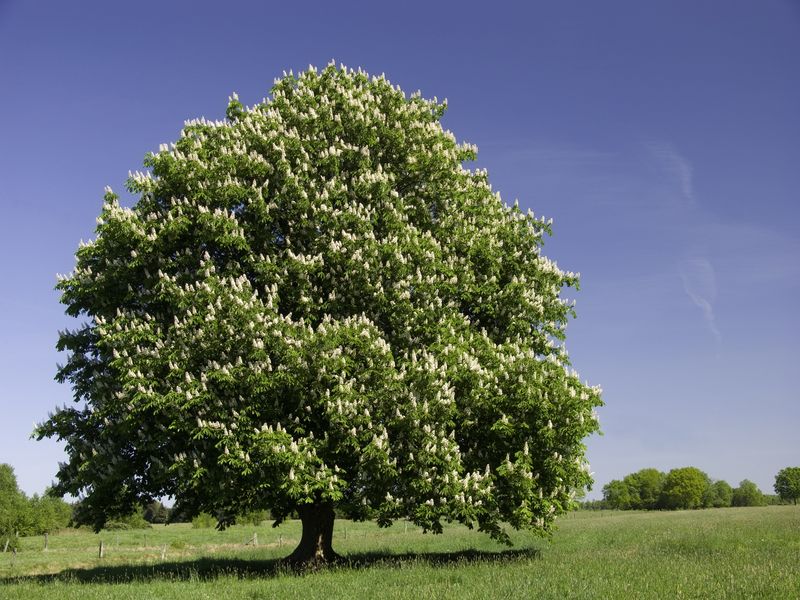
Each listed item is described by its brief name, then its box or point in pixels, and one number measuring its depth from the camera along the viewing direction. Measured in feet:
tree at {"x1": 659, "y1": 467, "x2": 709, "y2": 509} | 468.75
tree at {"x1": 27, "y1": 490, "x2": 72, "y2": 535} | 261.03
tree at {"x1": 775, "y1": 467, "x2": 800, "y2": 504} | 452.76
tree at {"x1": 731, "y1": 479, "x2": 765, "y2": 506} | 579.07
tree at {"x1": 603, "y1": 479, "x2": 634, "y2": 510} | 529.86
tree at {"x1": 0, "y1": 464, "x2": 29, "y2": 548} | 191.93
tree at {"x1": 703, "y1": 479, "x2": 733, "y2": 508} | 525.30
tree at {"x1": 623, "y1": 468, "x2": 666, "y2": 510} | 535.19
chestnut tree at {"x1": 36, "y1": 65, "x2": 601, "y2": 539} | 68.08
